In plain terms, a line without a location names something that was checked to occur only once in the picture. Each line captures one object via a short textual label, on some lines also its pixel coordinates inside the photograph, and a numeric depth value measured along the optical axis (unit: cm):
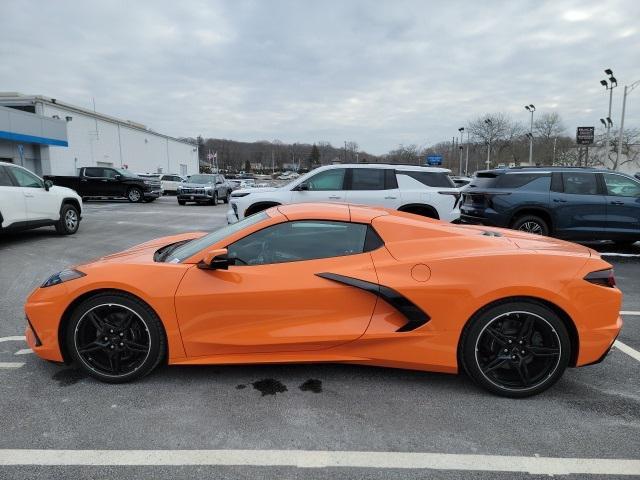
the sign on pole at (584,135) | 3500
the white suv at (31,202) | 869
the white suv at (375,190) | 895
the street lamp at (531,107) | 4902
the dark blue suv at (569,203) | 850
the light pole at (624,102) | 2953
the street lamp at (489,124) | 6365
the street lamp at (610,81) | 2947
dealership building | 2525
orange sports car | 311
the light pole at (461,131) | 6065
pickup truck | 2400
